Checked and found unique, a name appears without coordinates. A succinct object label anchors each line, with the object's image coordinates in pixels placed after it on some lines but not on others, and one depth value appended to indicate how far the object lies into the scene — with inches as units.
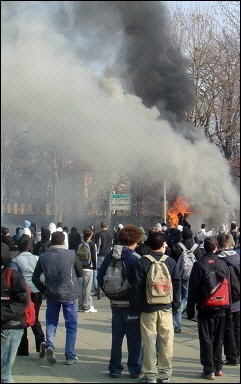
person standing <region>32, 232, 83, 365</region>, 261.4
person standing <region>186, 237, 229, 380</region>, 251.1
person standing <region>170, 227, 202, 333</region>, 350.0
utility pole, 829.8
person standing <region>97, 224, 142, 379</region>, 250.2
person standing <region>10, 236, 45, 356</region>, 285.7
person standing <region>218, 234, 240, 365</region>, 267.6
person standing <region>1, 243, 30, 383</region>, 213.3
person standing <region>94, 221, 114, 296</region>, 486.3
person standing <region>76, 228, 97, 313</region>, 420.5
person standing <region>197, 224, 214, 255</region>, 584.6
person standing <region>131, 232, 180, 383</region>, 238.4
